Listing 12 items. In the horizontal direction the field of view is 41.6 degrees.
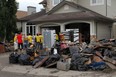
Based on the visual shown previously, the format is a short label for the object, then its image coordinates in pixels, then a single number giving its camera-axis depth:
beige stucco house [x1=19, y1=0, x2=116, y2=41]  13.88
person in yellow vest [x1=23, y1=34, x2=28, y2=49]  12.62
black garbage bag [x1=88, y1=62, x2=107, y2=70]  8.01
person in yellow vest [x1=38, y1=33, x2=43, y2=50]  11.83
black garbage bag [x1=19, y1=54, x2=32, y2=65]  9.64
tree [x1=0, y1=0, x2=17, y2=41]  15.51
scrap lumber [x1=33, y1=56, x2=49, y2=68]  9.02
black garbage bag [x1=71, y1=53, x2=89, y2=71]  8.21
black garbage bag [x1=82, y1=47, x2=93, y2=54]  9.07
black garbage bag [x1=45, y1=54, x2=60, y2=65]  8.91
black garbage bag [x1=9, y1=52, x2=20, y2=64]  10.12
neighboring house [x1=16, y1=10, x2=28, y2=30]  28.29
